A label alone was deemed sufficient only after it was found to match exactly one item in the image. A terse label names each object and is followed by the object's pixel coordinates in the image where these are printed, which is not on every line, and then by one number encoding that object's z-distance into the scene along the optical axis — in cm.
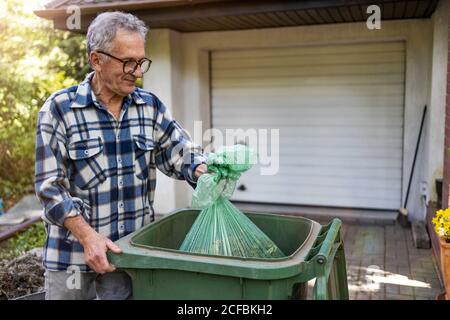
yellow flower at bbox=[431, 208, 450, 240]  325
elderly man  213
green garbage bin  180
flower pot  324
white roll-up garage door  666
